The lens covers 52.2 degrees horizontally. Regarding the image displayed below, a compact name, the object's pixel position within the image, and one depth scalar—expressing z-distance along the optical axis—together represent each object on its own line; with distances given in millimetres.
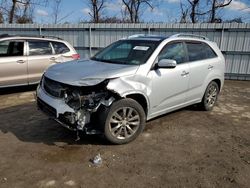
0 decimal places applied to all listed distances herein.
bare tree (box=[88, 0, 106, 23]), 23558
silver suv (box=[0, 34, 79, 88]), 6805
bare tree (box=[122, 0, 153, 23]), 24516
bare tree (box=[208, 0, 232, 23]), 19797
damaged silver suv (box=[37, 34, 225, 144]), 3717
